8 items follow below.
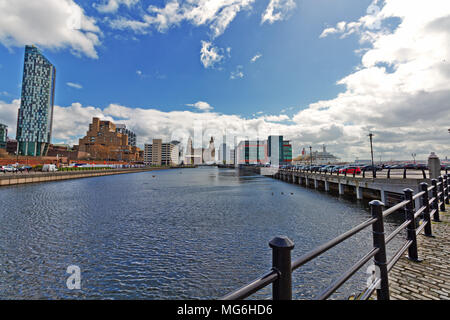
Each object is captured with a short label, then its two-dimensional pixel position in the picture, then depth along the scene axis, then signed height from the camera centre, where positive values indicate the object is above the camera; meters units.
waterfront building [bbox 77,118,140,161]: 171.38 +15.04
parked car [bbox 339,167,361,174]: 36.62 +0.01
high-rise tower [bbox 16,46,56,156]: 170.12 +49.05
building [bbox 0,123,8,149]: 188.66 +30.07
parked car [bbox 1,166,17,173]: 56.59 -0.14
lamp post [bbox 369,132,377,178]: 58.02 +7.77
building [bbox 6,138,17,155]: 171.62 +16.64
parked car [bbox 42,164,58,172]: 63.55 +0.18
